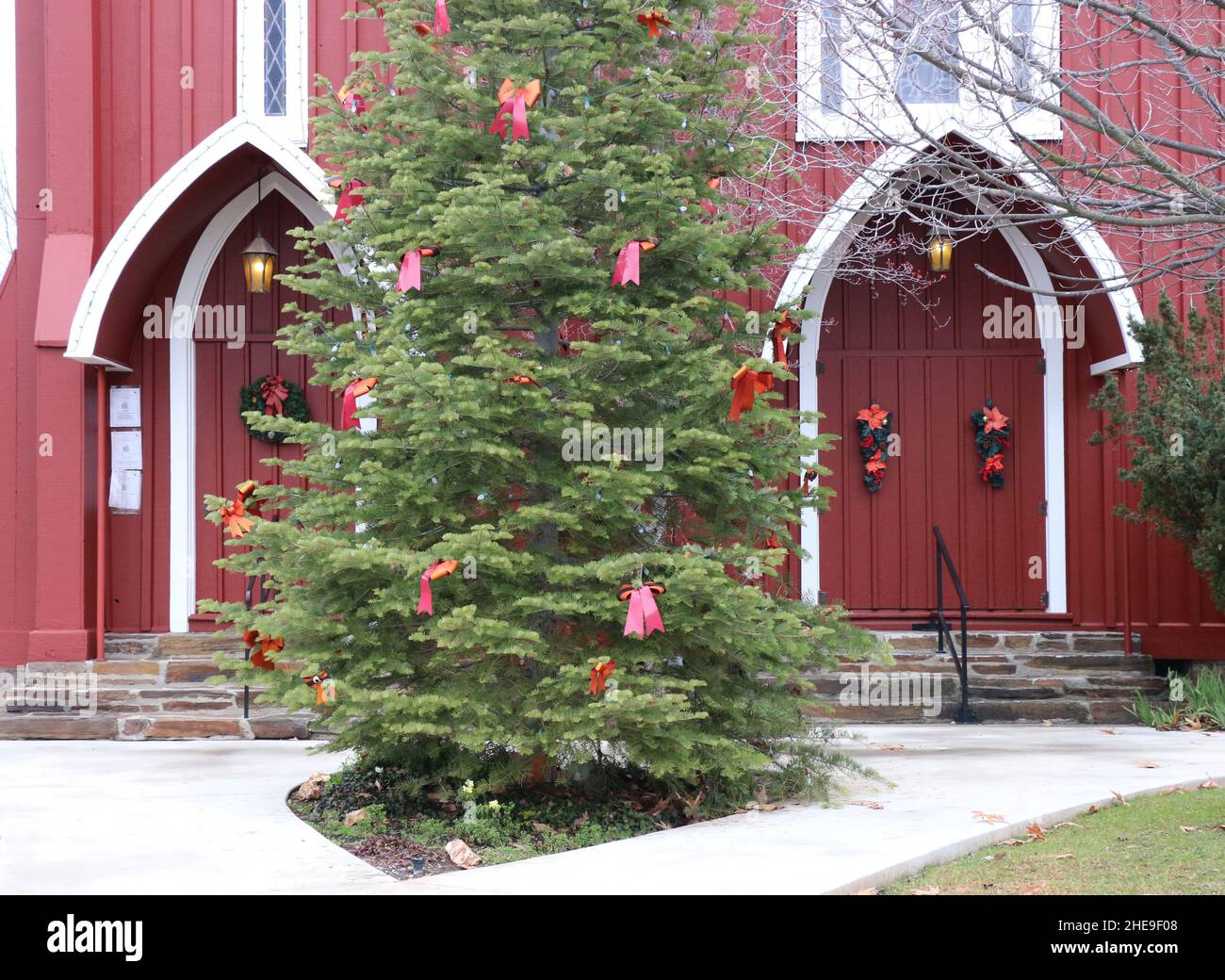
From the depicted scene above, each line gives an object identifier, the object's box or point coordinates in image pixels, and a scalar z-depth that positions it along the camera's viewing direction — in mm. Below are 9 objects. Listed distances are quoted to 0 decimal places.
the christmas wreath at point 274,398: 10609
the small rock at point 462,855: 5387
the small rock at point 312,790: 6711
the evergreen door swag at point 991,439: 10484
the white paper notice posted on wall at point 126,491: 10672
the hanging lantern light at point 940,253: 9781
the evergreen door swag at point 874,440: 10500
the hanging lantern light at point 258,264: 10484
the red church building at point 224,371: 9930
